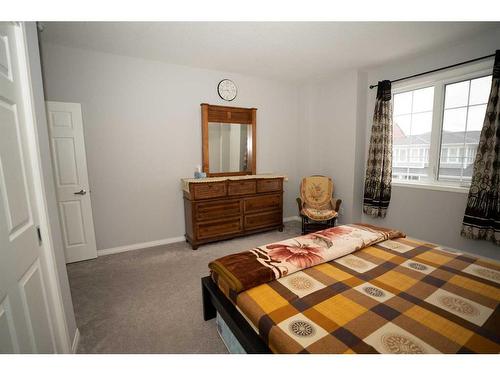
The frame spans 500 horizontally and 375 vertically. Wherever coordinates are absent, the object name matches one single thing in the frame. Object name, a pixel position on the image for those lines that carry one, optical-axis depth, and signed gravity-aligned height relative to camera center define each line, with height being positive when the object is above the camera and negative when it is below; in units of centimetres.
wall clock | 359 +112
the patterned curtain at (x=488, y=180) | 242 -26
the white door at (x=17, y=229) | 90 -30
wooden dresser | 316 -70
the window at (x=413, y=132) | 314 +37
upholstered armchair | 352 -75
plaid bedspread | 97 -77
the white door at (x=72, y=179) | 265 -21
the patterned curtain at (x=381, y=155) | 331 +4
